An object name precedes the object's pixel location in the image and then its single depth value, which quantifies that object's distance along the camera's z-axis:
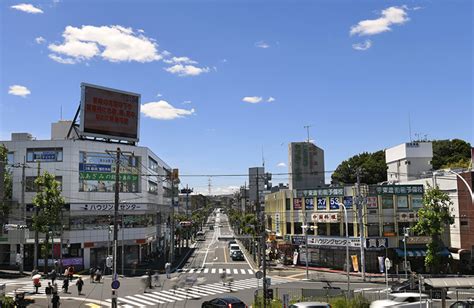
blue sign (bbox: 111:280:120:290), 25.99
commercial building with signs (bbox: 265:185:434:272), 52.22
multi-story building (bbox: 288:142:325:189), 93.56
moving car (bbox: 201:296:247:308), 27.56
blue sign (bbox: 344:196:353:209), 54.41
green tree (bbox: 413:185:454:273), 44.47
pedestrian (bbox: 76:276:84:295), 37.88
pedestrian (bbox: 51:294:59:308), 30.36
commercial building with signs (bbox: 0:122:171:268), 55.19
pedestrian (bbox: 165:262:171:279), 47.77
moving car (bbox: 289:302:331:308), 23.94
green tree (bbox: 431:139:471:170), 87.38
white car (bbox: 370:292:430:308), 25.70
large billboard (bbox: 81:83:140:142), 56.97
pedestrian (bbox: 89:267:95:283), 46.02
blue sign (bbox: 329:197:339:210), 55.28
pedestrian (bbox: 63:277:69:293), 39.02
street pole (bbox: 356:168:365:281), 47.59
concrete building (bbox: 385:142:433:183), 70.31
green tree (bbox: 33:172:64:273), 48.44
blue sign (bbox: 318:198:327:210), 56.41
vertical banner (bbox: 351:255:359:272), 50.91
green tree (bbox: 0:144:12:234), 52.72
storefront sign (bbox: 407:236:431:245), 51.50
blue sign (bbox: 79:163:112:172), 57.69
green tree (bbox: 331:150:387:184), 99.75
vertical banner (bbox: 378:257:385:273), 45.22
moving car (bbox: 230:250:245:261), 68.25
